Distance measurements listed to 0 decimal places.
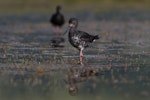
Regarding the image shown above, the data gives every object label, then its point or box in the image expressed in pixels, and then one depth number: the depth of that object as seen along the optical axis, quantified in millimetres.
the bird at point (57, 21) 26031
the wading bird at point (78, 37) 15438
